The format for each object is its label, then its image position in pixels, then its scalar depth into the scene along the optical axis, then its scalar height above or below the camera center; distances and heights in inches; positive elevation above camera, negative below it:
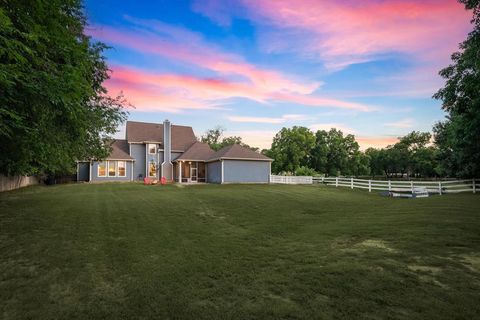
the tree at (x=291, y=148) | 1941.7 +127.9
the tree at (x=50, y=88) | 241.1 +76.6
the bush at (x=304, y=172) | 1565.0 -33.2
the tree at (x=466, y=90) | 439.5 +134.2
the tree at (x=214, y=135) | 2511.8 +284.4
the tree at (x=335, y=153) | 2090.3 +95.0
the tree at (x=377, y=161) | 3205.0 +48.4
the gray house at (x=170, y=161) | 1185.4 +26.5
